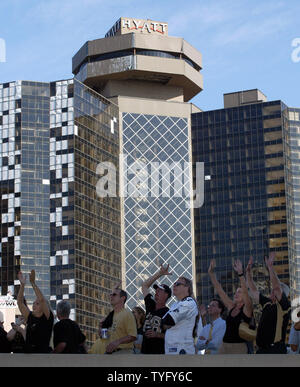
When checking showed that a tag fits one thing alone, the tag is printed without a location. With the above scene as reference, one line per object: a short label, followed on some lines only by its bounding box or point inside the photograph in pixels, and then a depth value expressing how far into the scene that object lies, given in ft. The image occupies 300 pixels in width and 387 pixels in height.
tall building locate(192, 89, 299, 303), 422.82
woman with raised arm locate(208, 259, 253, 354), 51.78
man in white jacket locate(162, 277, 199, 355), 50.70
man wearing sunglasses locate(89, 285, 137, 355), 51.44
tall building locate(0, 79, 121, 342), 388.78
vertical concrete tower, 437.99
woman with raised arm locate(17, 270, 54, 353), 49.67
